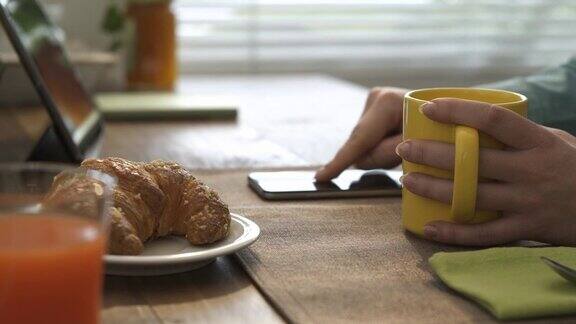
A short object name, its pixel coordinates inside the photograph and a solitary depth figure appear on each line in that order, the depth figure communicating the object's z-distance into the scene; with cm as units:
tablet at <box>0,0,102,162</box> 130
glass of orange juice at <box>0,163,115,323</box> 78
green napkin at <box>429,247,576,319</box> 88
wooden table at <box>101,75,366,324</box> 90
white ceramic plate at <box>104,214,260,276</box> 92
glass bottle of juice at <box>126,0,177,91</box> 189
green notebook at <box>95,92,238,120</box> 169
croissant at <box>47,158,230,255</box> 95
